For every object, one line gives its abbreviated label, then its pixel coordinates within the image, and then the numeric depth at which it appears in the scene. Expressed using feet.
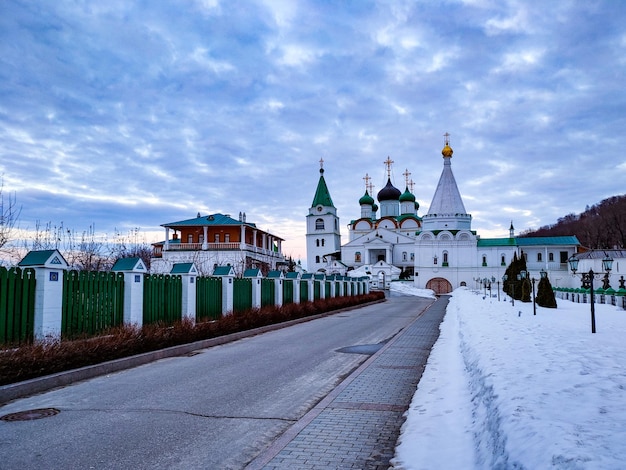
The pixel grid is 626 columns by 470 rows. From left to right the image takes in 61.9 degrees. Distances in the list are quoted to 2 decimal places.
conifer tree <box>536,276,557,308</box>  80.64
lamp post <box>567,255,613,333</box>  40.75
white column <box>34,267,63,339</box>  29.76
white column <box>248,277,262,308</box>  62.77
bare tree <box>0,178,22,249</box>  48.36
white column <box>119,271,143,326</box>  37.96
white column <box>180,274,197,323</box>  45.88
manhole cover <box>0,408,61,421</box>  19.99
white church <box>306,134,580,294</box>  217.77
